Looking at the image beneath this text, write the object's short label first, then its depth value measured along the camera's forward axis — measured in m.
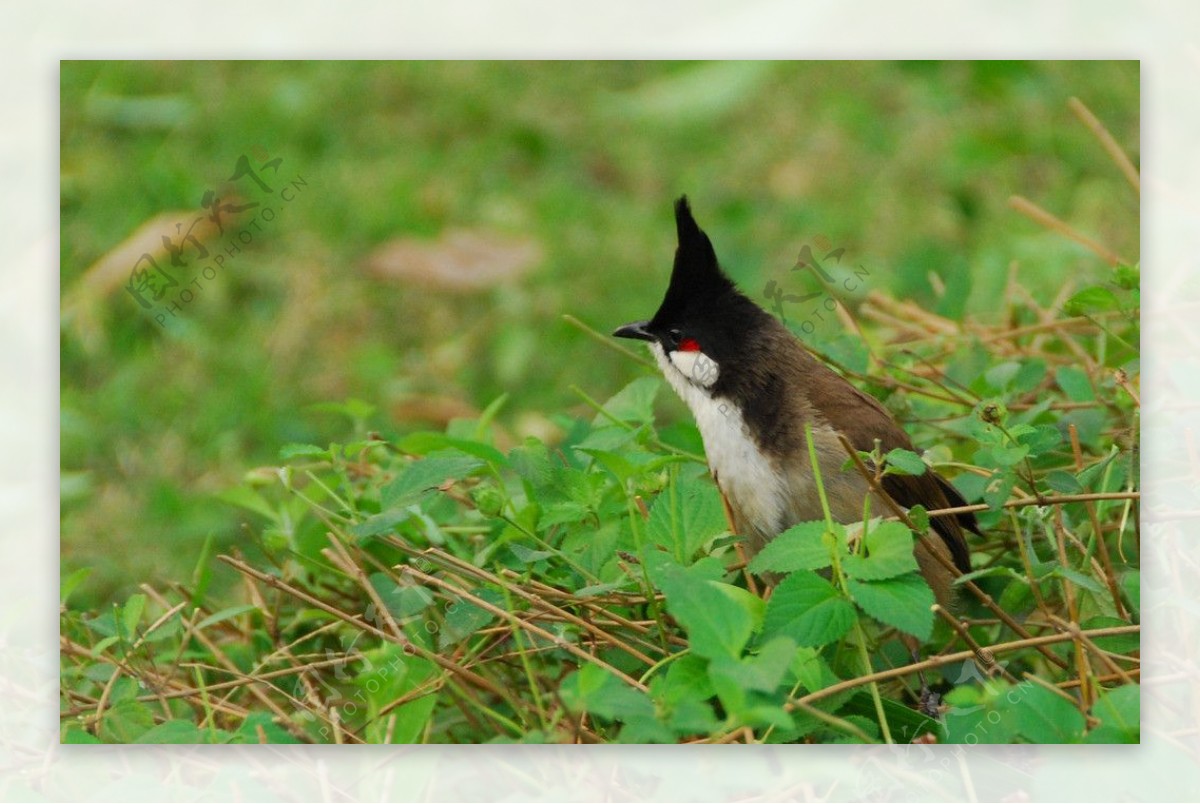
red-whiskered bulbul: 4.39
